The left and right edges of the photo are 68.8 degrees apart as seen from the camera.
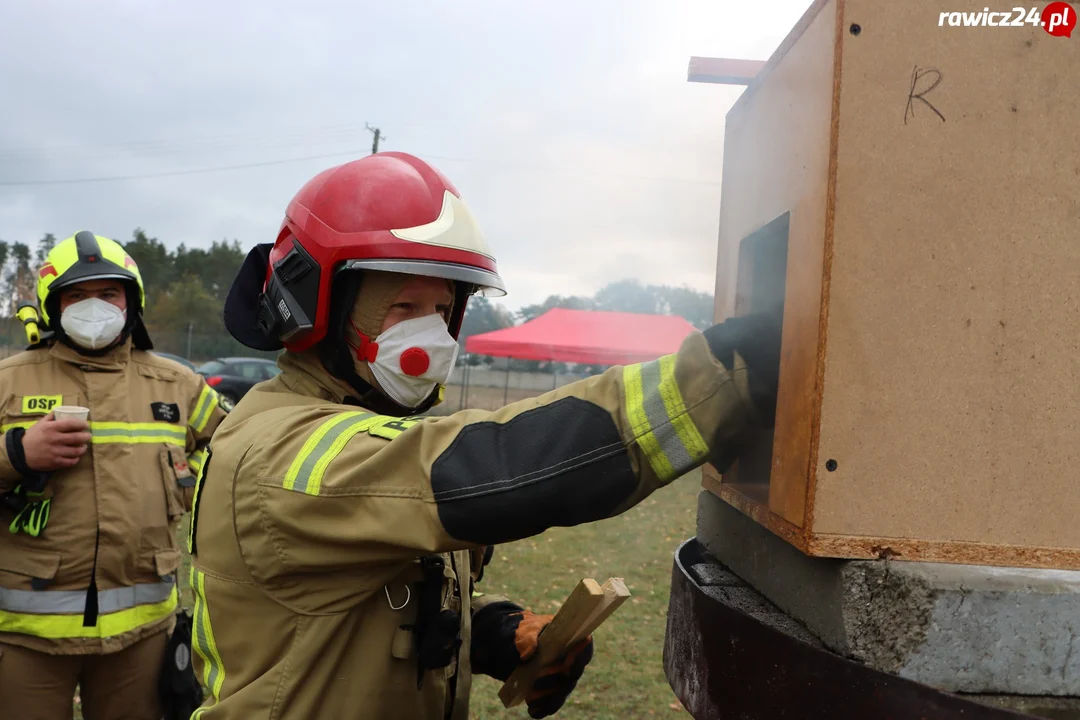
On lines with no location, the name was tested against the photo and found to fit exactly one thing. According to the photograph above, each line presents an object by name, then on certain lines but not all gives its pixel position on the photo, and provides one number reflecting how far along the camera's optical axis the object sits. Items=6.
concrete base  1.12
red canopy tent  7.84
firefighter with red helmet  1.14
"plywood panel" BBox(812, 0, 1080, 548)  1.15
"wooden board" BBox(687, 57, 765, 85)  1.72
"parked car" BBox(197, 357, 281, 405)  14.61
